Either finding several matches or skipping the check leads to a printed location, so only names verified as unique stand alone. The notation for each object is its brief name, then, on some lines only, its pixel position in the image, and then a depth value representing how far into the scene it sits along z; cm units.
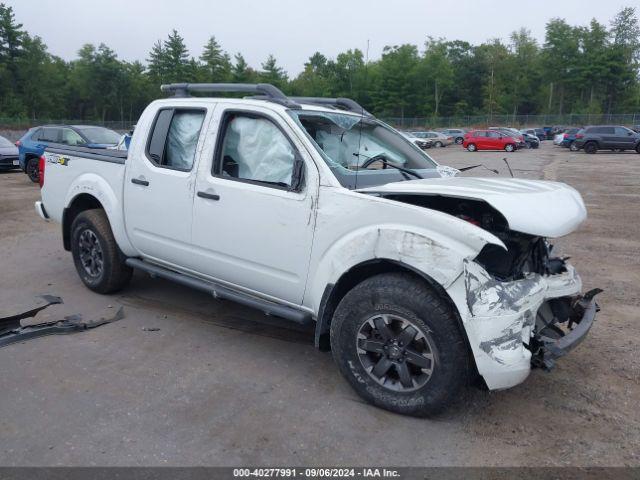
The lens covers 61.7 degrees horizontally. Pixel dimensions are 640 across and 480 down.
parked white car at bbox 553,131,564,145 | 3847
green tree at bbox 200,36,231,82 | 8031
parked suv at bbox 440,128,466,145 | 5006
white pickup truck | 304
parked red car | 3794
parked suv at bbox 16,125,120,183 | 1550
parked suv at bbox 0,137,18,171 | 1738
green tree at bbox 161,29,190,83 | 7600
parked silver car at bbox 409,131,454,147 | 4538
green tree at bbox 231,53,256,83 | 7329
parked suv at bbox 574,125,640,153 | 3275
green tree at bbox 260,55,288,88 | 7319
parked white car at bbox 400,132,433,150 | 4066
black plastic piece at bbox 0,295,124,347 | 438
